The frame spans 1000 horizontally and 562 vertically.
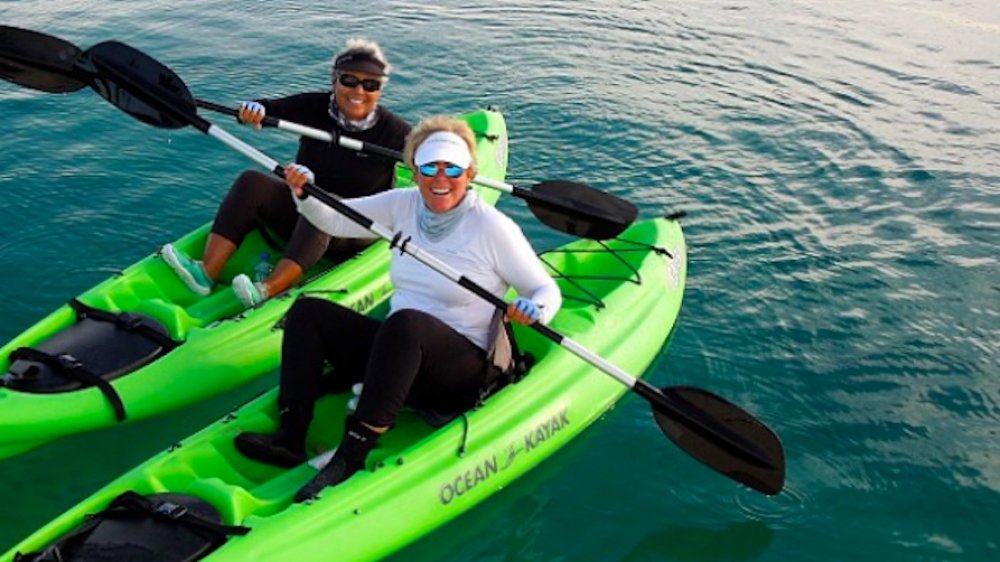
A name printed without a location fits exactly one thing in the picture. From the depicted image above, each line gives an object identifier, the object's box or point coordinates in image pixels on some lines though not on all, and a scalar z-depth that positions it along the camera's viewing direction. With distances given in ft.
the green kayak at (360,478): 13.96
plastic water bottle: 21.86
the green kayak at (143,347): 18.03
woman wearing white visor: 15.10
